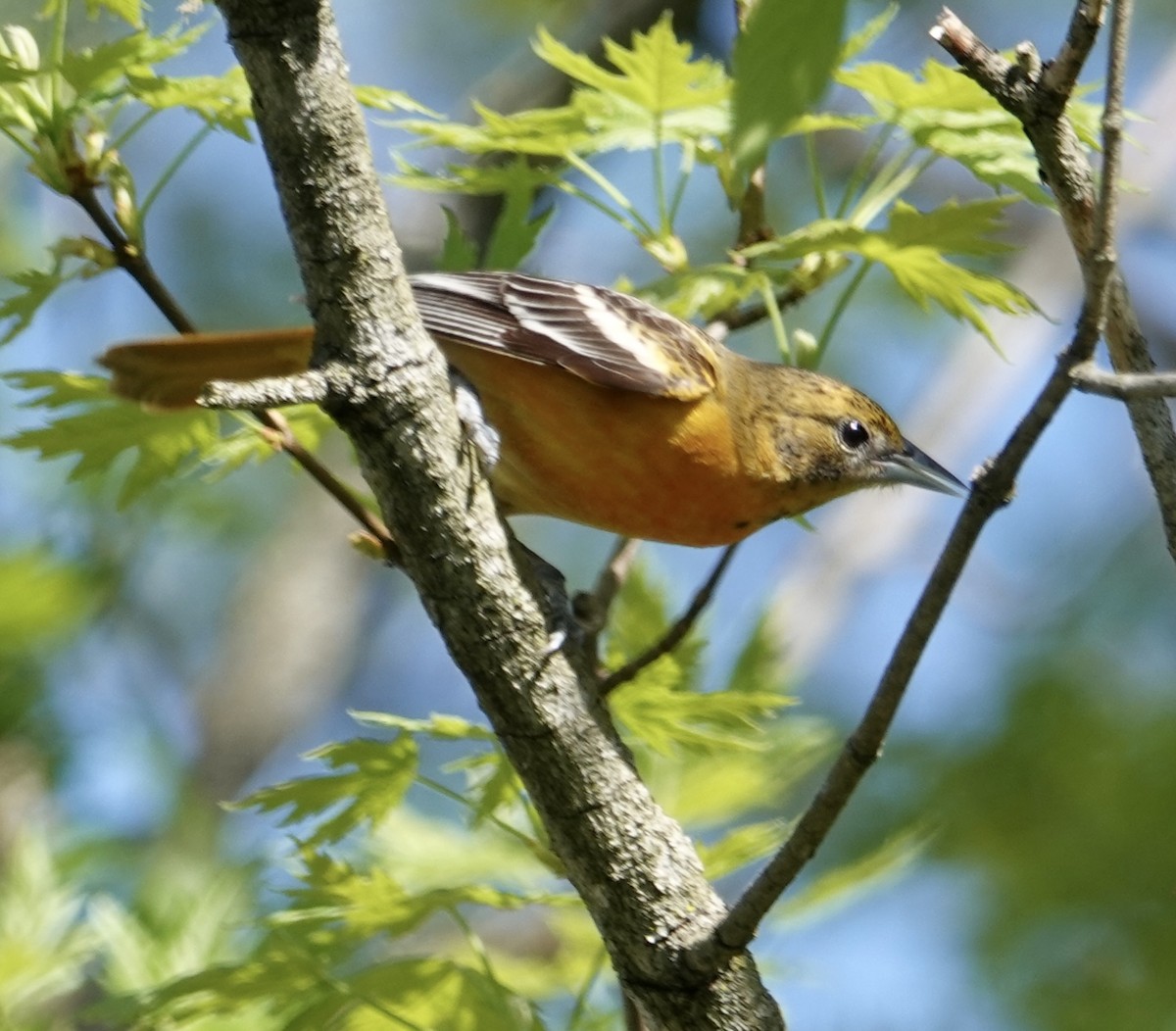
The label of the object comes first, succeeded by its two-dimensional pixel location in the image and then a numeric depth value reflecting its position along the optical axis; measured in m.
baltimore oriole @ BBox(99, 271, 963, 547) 7.96
